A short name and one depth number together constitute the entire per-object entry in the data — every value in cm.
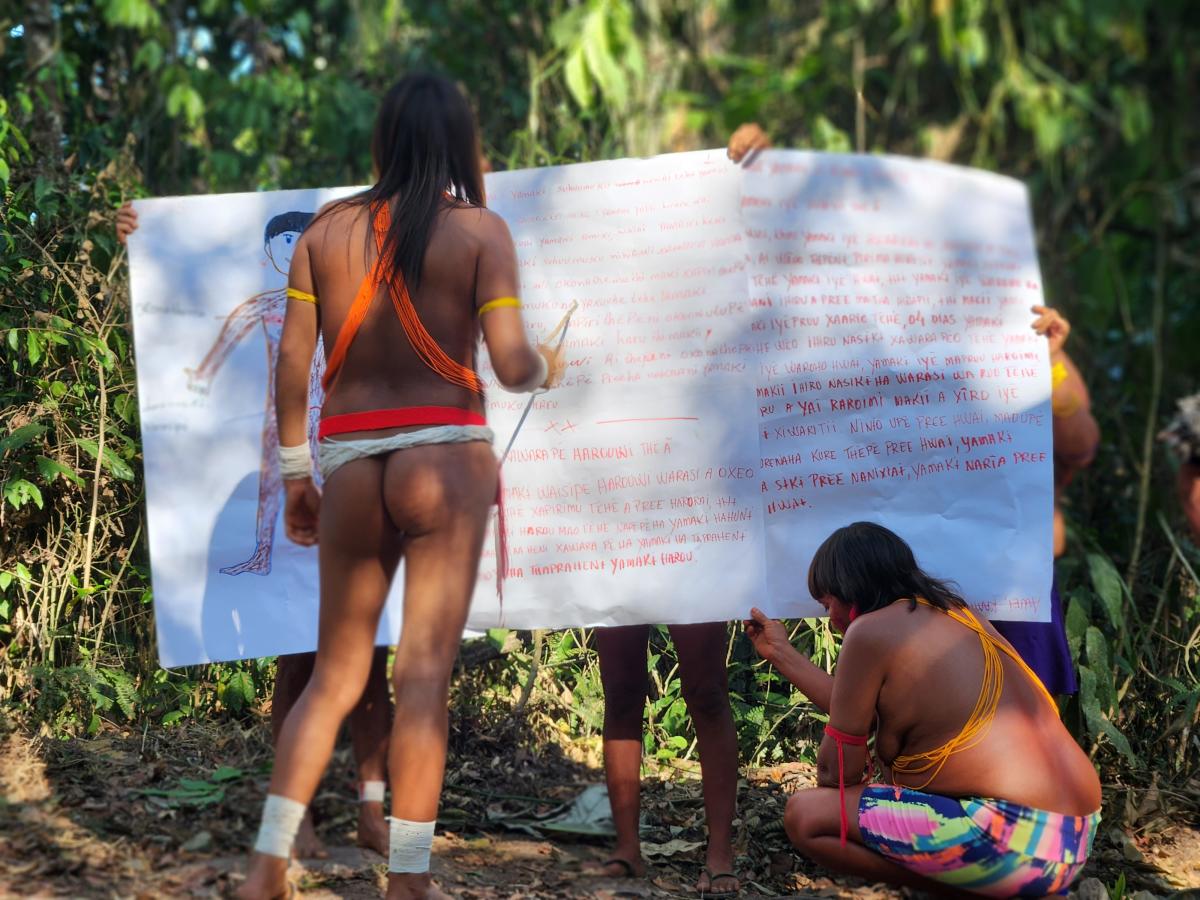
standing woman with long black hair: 263
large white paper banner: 339
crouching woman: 287
